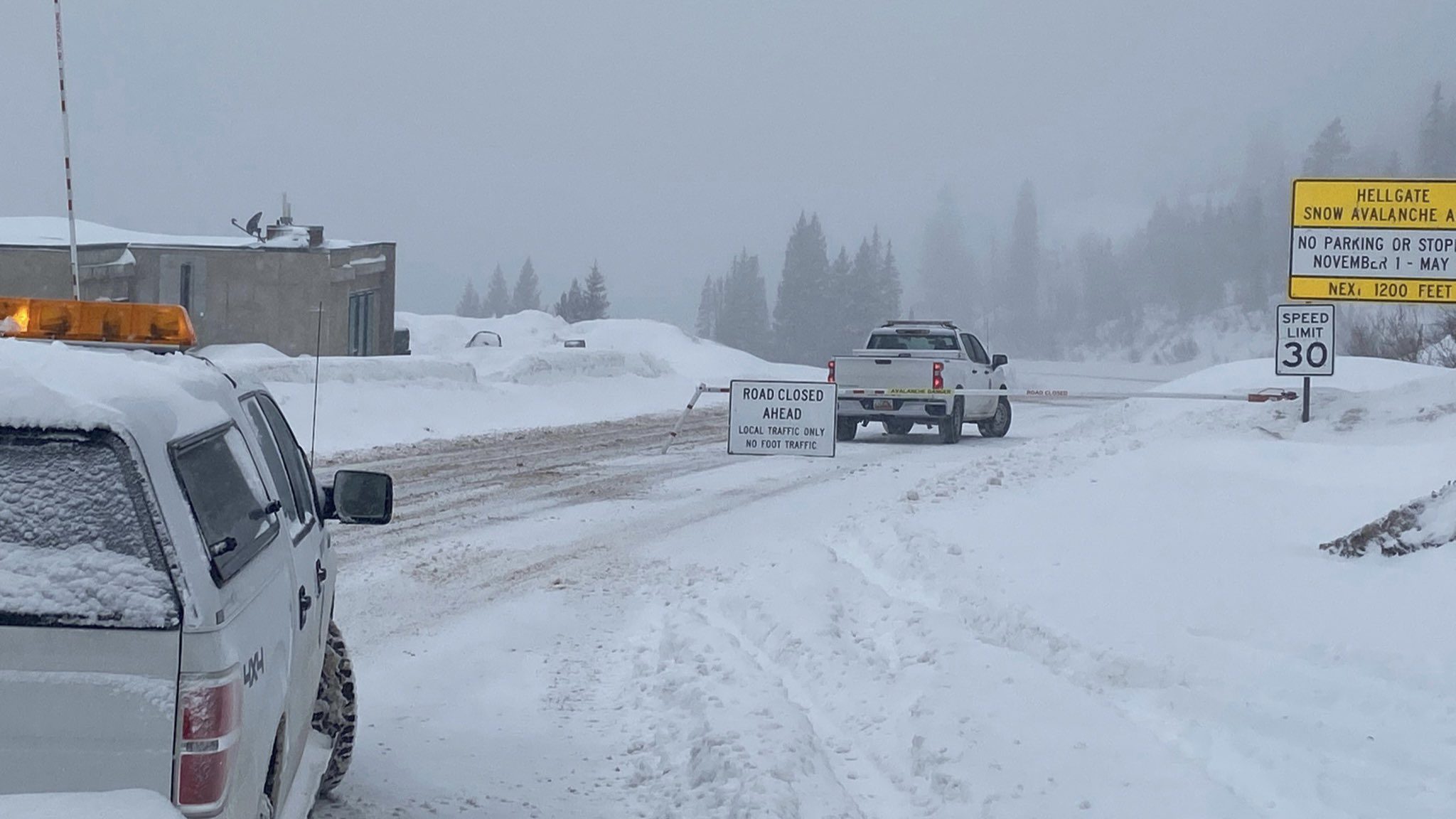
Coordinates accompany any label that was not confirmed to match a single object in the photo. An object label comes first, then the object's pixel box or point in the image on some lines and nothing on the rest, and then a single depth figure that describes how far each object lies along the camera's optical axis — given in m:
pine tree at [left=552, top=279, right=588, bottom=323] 139.75
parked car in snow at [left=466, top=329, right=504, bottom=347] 63.56
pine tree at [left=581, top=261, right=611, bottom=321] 136.38
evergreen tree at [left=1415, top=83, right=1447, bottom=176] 112.19
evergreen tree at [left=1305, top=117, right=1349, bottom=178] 114.19
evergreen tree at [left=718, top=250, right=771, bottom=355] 128.88
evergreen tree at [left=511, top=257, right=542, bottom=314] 197.25
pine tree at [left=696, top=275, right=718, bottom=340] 181.25
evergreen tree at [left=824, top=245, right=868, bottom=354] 115.50
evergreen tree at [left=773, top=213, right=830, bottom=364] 118.25
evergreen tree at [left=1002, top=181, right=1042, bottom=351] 158.38
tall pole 6.90
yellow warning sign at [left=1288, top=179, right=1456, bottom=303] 16.75
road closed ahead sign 17.44
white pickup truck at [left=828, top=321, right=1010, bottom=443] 21.62
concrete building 38.03
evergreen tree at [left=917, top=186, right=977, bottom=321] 173.88
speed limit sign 17.19
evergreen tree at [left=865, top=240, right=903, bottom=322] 117.35
